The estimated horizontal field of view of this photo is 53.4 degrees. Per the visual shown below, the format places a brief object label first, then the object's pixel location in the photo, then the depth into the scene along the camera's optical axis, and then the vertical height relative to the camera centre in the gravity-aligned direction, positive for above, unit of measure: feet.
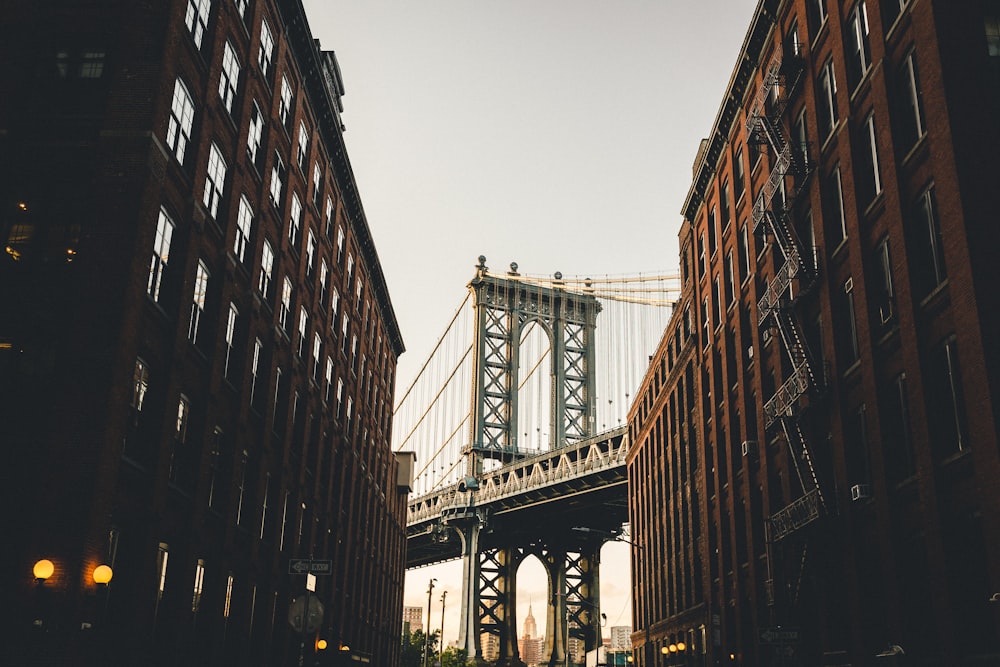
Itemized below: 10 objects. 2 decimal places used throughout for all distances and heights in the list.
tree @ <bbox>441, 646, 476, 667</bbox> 310.63 +4.10
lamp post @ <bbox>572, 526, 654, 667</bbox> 212.02 +9.98
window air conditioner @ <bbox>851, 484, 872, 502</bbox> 88.28 +15.69
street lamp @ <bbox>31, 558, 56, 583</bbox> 62.03 +5.64
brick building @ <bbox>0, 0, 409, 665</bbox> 69.72 +27.64
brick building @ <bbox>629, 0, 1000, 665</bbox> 70.59 +29.98
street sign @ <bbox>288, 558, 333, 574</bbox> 80.33 +7.87
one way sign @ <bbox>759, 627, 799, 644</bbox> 97.81 +3.84
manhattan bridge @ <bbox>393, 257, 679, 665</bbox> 312.09 +59.13
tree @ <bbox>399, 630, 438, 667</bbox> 446.19 +8.42
